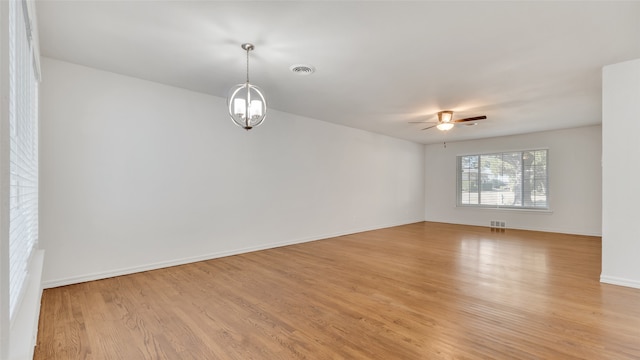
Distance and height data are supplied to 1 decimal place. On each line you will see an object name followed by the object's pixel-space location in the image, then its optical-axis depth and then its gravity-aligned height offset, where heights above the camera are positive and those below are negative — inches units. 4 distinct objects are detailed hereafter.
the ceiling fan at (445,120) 201.4 +43.5
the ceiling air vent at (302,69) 130.7 +51.7
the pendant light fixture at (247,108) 110.0 +27.8
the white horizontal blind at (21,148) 53.1 +7.2
